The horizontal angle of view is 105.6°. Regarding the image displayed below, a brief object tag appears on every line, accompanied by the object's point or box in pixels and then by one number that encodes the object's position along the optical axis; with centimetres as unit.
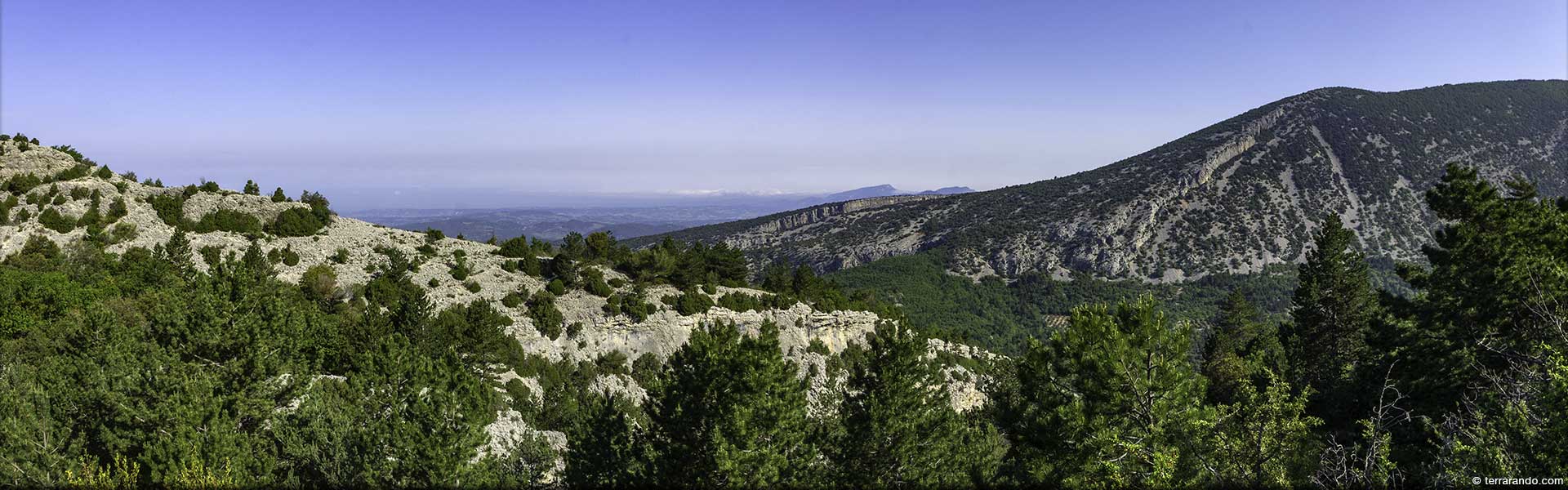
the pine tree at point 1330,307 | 3325
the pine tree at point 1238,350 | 3438
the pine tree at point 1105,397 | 1402
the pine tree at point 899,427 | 1639
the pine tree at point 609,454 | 1547
